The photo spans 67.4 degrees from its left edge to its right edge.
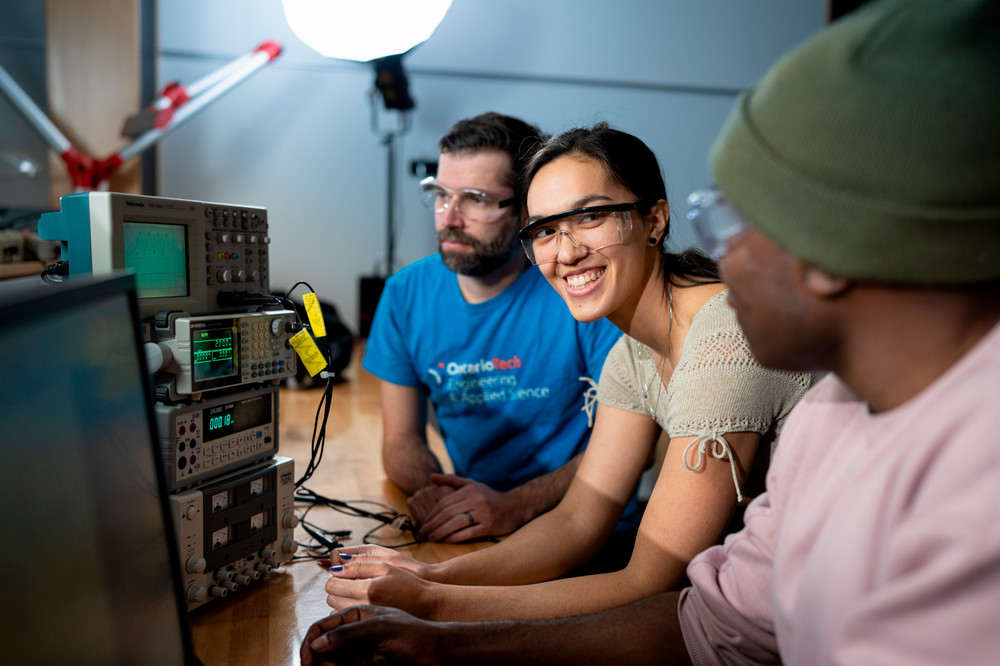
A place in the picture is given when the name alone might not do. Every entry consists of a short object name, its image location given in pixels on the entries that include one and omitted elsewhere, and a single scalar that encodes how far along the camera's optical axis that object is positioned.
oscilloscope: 0.95
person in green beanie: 0.50
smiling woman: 1.03
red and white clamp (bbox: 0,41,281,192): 2.94
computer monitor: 0.55
